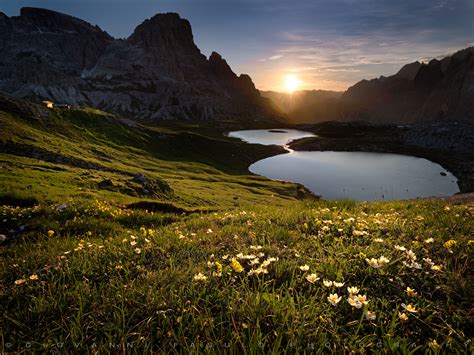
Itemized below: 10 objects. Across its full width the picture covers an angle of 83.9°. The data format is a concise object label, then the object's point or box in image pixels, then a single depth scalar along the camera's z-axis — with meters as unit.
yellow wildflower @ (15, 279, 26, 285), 3.54
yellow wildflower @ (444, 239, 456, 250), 4.30
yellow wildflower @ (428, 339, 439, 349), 2.24
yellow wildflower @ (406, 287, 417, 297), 3.02
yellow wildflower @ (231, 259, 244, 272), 3.60
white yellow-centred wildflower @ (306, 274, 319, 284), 3.15
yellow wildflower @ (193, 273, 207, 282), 3.38
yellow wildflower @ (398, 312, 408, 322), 2.58
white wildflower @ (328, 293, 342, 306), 2.72
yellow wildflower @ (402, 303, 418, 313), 2.66
